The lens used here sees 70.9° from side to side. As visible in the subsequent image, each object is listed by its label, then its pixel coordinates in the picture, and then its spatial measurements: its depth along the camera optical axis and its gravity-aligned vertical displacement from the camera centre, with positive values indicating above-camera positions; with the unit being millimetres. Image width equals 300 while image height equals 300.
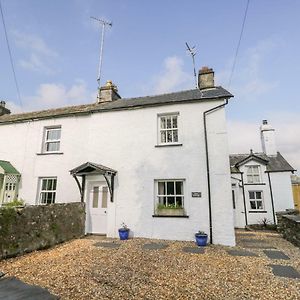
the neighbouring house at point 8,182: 11213 +837
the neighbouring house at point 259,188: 18125 +797
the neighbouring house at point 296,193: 22756 +520
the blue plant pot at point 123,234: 9227 -1544
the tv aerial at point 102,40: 14397 +10772
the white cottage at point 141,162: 9164 +1712
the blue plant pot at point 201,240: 8180 -1596
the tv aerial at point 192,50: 13516 +9255
